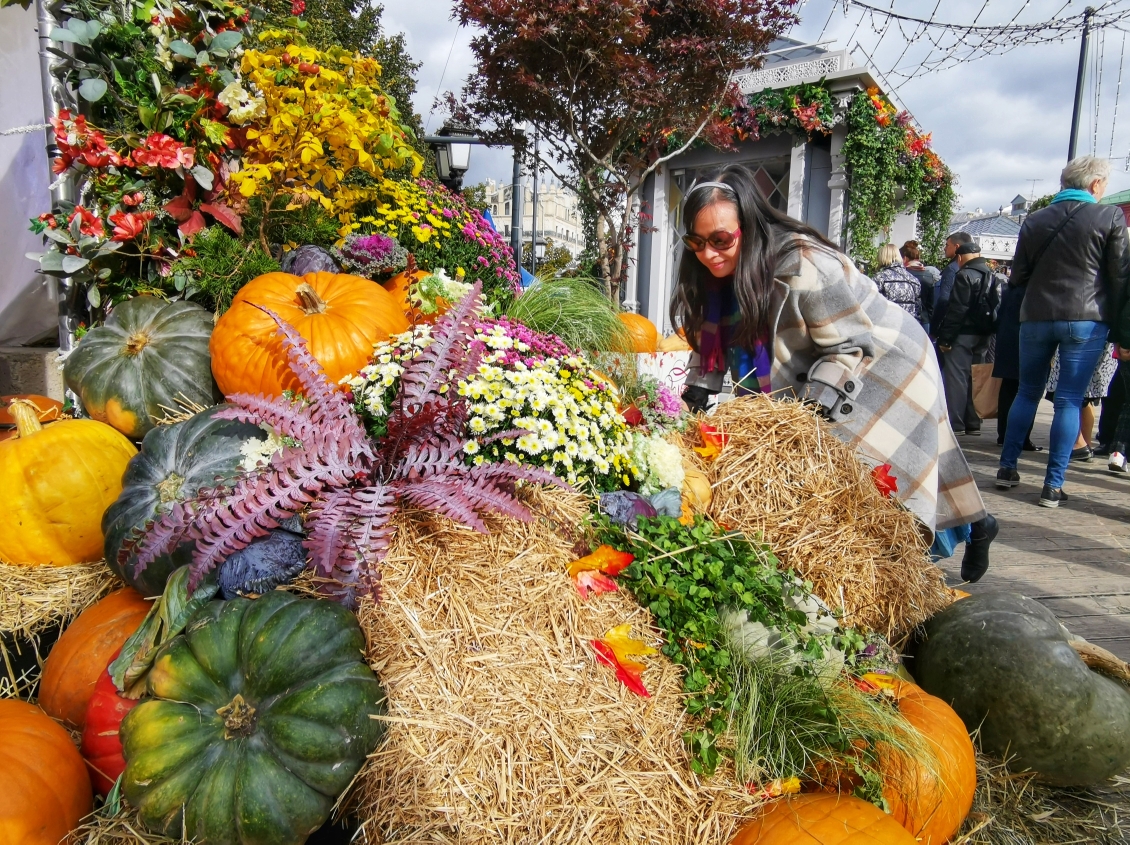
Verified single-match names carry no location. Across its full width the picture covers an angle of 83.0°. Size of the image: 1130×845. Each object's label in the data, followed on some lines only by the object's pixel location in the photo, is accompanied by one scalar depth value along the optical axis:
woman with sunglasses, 2.54
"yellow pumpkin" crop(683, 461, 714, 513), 2.24
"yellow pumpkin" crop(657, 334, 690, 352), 5.42
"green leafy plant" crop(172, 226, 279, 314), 3.13
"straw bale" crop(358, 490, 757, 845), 1.35
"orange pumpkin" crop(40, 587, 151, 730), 1.88
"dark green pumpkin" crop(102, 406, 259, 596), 1.97
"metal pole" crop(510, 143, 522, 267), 11.78
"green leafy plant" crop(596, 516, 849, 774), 1.61
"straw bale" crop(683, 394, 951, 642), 2.08
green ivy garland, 9.82
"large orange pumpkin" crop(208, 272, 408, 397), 2.60
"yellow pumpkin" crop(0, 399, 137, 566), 2.27
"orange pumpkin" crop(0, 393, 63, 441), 2.89
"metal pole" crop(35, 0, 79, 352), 3.01
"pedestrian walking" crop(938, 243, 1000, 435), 6.92
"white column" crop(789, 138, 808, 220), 10.54
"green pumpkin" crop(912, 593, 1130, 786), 1.93
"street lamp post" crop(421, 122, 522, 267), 9.17
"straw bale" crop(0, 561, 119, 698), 2.07
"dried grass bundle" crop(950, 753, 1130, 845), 1.87
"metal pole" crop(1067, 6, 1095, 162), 12.45
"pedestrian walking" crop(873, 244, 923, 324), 6.68
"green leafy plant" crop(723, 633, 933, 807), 1.59
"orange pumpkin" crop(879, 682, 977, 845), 1.67
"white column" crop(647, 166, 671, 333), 11.70
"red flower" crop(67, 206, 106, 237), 3.02
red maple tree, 5.94
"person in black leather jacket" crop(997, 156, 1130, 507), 4.66
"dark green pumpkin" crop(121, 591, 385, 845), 1.33
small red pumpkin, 1.66
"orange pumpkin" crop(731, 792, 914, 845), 1.45
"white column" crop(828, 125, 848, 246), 10.22
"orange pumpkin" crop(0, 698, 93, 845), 1.47
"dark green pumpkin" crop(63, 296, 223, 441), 2.69
